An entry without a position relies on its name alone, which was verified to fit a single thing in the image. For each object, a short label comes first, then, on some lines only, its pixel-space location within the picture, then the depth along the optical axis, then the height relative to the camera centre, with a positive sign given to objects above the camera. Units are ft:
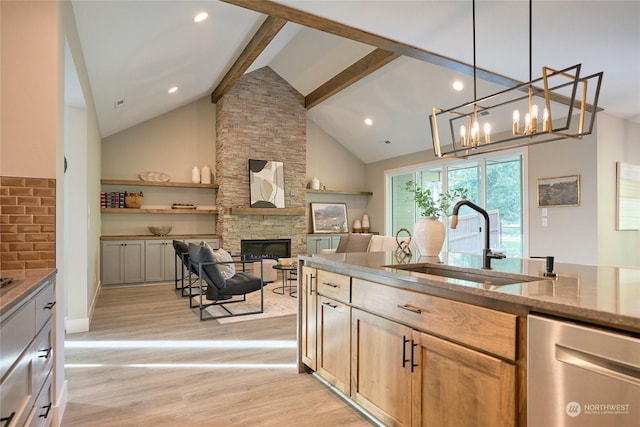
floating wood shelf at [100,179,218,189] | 20.87 +1.73
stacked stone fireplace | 23.20 +4.20
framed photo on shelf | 27.86 -0.40
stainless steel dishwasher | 3.34 -1.60
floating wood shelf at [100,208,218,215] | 20.89 +0.11
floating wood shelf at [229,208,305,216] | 22.86 +0.10
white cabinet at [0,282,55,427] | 3.93 -1.90
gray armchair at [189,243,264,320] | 13.64 -2.61
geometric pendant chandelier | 6.62 +4.35
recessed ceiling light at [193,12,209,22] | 12.17 +6.48
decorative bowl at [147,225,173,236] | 21.88 -1.00
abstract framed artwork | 23.80 +1.89
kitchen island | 4.25 -1.64
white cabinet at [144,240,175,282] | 20.90 -2.70
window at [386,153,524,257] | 19.83 +1.08
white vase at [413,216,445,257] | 8.05 -0.51
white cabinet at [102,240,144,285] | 19.92 -2.62
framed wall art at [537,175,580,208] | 16.97 +0.99
